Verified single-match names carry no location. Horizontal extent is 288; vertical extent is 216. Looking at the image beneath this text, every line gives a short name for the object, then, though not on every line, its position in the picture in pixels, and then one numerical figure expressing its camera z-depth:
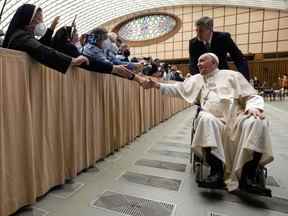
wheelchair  1.70
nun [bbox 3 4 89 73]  1.55
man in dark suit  2.28
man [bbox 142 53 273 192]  1.70
